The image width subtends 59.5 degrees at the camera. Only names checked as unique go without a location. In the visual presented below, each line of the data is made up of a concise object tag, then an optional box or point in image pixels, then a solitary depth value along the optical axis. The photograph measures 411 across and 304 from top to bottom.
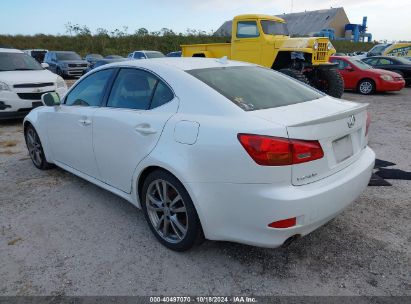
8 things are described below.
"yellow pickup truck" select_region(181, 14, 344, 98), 9.99
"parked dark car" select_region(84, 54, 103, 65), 24.16
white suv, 7.96
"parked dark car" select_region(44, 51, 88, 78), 19.70
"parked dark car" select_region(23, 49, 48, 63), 23.48
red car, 13.46
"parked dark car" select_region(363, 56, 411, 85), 15.27
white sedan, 2.37
